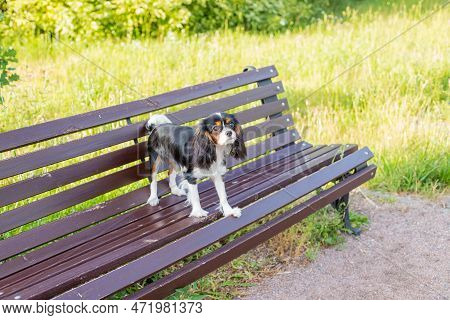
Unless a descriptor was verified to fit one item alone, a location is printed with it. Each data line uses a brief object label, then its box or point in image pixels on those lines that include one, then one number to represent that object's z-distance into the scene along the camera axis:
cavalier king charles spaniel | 2.98
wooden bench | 2.68
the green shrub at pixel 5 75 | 3.87
